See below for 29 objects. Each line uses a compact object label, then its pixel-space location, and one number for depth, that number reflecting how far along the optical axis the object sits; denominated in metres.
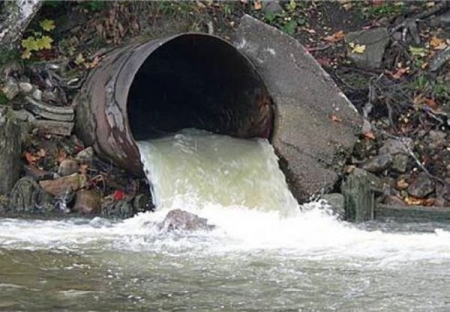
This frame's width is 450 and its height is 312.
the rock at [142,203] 12.82
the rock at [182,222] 10.78
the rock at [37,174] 12.96
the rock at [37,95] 13.99
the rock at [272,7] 17.95
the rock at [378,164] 13.86
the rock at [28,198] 12.50
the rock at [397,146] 14.12
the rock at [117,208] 12.70
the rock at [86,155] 13.39
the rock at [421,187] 13.66
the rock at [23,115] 13.48
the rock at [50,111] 13.79
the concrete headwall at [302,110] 13.69
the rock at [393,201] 13.38
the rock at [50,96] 14.14
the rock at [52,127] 13.63
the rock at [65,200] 12.65
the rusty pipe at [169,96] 12.82
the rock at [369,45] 16.30
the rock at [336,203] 13.01
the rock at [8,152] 12.65
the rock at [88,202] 12.66
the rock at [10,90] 13.90
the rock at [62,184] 12.77
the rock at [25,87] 14.02
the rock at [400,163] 14.04
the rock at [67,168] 13.08
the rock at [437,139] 14.55
